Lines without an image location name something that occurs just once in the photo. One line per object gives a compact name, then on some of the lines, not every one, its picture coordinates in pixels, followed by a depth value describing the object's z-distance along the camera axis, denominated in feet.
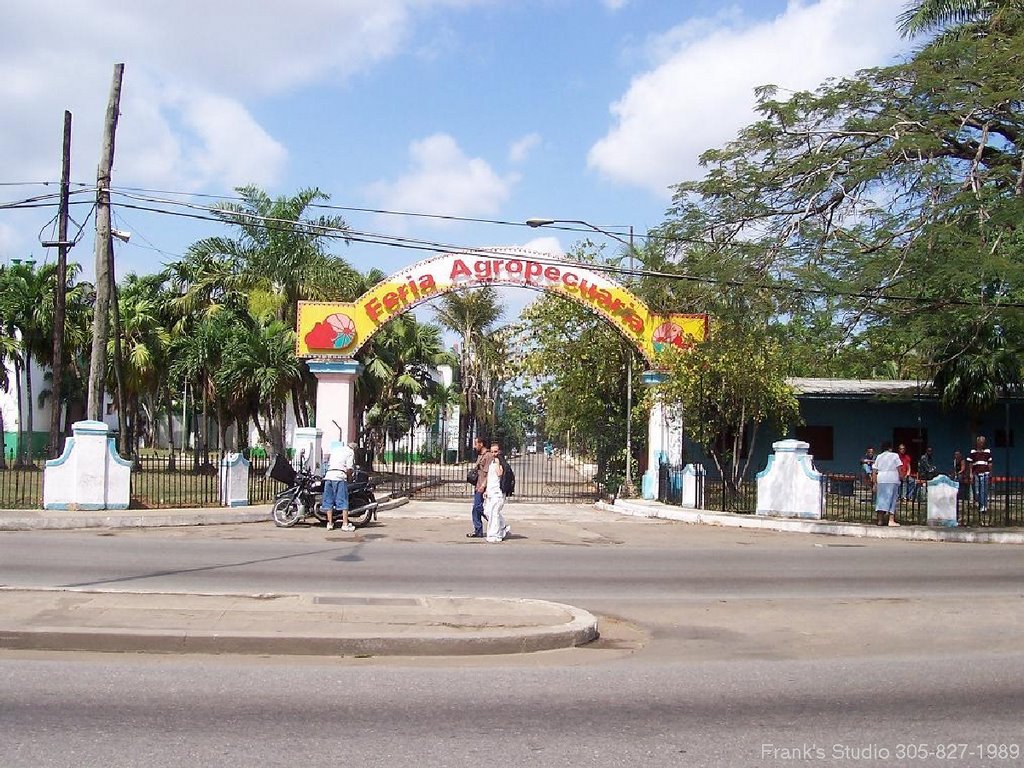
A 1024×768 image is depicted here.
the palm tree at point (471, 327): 173.37
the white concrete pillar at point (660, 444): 86.69
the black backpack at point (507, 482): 57.06
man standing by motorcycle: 59.93
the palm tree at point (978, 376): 83.27
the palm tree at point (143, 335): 122.52
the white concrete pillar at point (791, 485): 72.28
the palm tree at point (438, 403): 142.31
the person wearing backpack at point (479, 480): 59.11
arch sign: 83.51
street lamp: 82.99
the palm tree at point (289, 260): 96.48
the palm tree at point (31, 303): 116.98
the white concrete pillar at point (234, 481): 71.77
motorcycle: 62.75
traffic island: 26.48
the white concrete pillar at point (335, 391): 84.53
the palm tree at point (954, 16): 82.28
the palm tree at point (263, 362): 98.68
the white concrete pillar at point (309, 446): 76.28
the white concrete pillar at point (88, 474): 64.28
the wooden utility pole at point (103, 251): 71.10
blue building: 108.06
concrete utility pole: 77.56
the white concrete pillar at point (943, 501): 68.85
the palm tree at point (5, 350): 112.06
